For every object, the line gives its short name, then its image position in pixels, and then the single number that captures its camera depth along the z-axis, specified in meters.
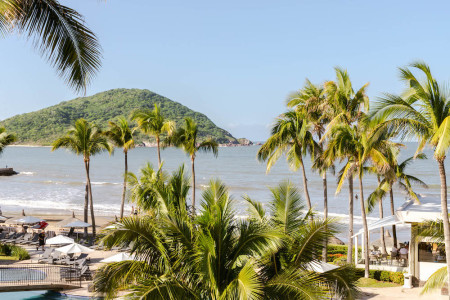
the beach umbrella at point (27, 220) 34.08
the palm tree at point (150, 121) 32.31
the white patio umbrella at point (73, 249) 24.20
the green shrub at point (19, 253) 25.85
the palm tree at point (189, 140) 31.44
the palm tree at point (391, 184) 24.66
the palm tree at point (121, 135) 34.03
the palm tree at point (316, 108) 25.00
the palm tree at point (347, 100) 22.70
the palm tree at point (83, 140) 31.36
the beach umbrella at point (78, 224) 31.06
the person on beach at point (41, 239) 28.92
